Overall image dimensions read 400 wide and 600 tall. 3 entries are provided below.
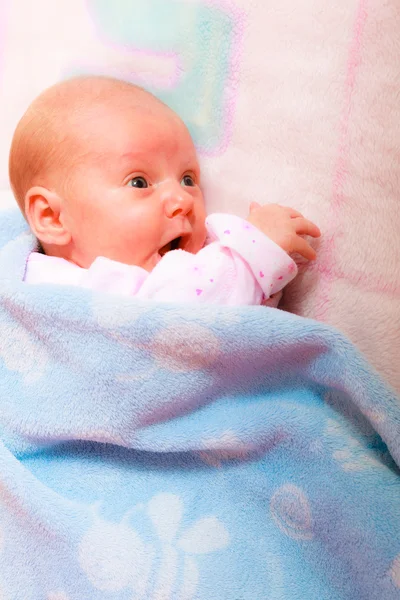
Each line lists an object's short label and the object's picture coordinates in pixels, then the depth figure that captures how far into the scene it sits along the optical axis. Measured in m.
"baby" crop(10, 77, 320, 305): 0.57
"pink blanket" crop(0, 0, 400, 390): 0.57
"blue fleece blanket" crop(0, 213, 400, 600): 0.52
